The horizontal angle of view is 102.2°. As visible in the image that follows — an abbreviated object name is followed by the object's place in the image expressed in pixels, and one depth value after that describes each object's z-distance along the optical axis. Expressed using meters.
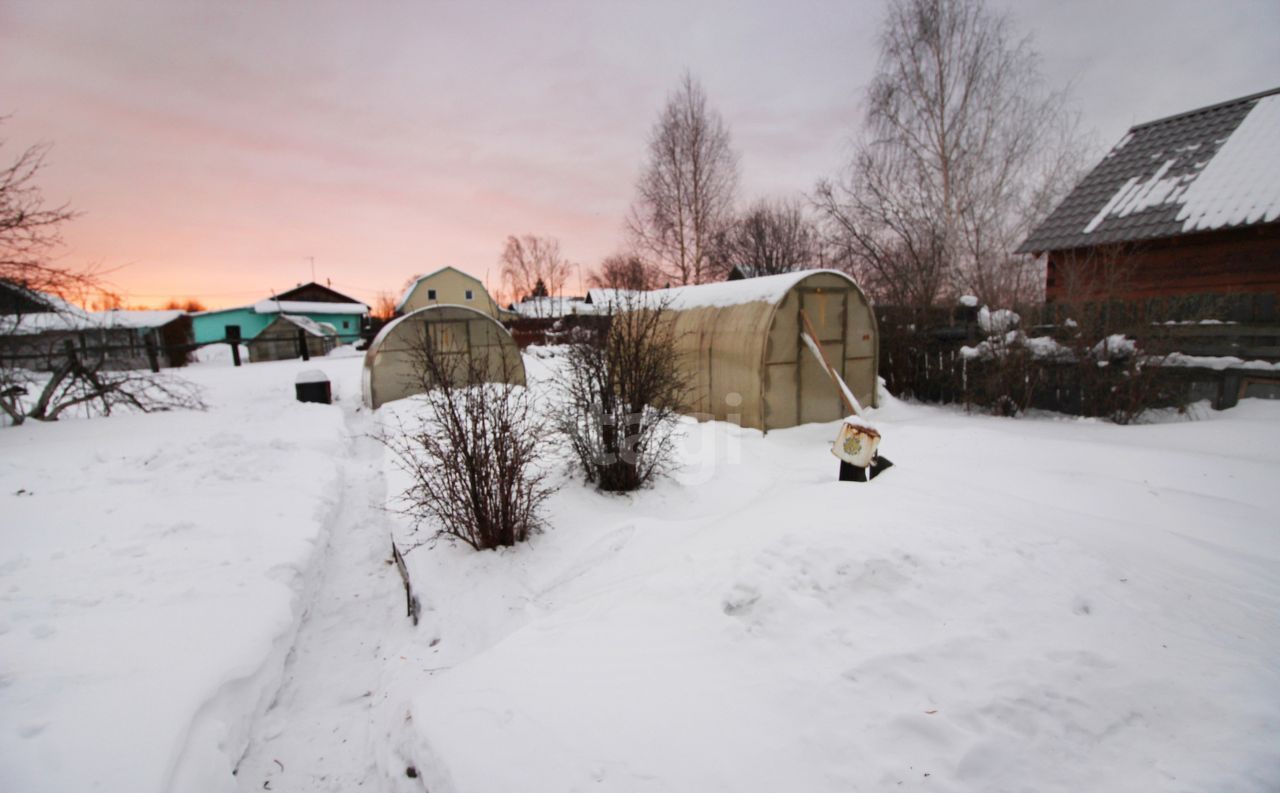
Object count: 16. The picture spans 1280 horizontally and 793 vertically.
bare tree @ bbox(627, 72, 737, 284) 20.50
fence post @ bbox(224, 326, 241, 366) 21.66
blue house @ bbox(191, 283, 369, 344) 38.50
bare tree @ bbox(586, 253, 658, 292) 20.77
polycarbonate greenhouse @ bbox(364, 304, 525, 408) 11.35
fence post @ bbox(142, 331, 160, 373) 15.92
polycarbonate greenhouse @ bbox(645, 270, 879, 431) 8.34
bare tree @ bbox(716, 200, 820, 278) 27.28
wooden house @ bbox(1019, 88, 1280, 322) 9.08
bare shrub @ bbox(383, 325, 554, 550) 4.59
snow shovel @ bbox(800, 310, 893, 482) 5.42
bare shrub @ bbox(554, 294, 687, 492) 5.88
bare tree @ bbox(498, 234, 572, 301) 52.41
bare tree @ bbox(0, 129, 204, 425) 8.16
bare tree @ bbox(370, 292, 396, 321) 54.48
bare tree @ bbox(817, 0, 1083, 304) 14.59
